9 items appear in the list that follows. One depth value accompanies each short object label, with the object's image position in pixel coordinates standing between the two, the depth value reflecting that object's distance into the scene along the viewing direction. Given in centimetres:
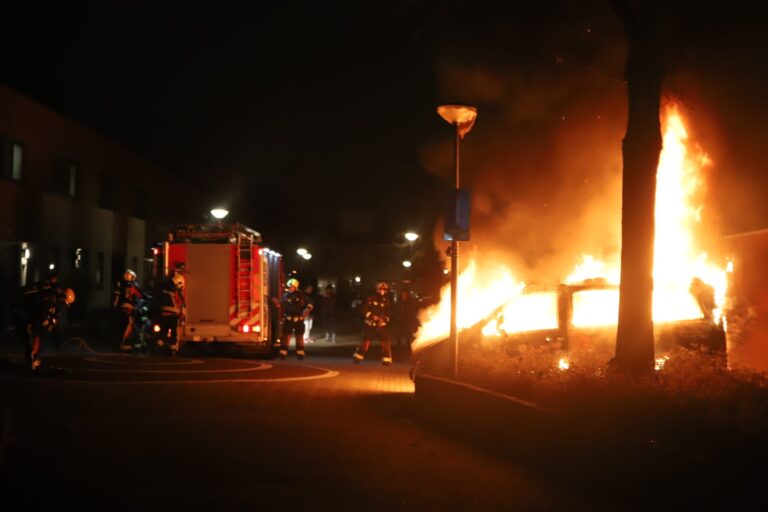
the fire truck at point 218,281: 1984
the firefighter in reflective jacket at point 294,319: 2044
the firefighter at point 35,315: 1470
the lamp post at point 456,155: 1258
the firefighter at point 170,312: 1867
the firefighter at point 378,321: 1902
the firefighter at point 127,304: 1956
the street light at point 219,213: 2412
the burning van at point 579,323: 1227
